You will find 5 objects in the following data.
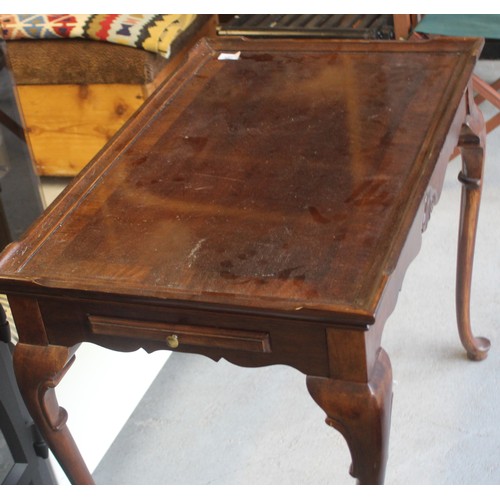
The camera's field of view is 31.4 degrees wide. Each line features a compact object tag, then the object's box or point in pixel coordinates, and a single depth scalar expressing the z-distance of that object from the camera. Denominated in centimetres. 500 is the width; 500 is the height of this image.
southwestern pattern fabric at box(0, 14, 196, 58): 227
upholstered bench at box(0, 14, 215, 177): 230
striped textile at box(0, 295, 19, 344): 151
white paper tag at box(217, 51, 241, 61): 156
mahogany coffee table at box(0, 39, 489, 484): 98
